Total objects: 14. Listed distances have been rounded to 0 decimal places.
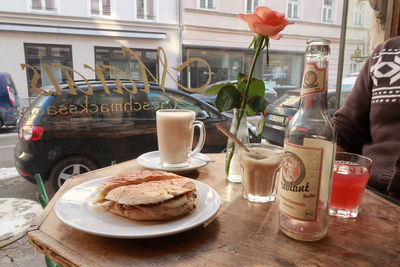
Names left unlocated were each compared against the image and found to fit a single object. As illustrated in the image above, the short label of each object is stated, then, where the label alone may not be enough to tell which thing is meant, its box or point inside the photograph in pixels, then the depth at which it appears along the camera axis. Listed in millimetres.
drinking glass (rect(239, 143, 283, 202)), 594
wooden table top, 414
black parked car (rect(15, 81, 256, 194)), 1916
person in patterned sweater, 907
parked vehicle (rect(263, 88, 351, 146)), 2654
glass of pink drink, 566
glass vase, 691
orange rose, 562
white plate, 437
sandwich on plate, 473
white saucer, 773
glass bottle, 432
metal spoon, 594
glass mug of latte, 765
